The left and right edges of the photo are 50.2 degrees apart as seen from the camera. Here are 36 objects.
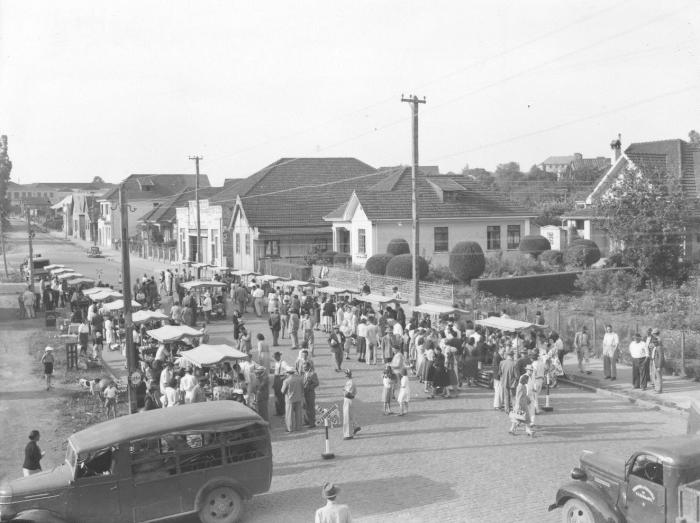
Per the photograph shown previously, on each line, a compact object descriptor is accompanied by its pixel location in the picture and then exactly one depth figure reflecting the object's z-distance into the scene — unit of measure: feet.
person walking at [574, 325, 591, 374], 72.90
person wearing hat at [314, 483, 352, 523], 30.04
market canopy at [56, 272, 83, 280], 138.62
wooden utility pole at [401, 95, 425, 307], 98.43
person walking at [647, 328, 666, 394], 65.24
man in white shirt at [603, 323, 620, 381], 69.97
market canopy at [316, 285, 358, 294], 110.32
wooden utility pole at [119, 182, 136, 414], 59.36
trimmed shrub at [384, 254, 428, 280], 123.54
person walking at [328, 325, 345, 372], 74.90
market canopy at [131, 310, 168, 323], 85.71
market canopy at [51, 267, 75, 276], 146.93
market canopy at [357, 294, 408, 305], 94.73
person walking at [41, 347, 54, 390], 71.00
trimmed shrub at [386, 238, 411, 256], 140.36
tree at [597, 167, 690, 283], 104.63
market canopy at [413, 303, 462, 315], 85.81
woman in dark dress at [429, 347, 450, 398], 65.05
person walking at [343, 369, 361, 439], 52.87
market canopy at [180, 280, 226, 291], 113.39
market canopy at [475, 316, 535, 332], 72.72
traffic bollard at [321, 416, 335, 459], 49.55
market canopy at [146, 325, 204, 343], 73.00
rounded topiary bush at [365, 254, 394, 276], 132.46
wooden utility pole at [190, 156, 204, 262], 175.73
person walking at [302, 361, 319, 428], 57.77
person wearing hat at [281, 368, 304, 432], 56.44
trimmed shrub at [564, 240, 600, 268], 131.64
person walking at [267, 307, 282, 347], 88.84
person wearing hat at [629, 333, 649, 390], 66.49
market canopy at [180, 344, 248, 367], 61.11
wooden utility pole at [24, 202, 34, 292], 135.44
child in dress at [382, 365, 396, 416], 60.29
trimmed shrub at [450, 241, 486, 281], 123.65
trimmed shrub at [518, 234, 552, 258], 146.92
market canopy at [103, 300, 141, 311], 93.61
